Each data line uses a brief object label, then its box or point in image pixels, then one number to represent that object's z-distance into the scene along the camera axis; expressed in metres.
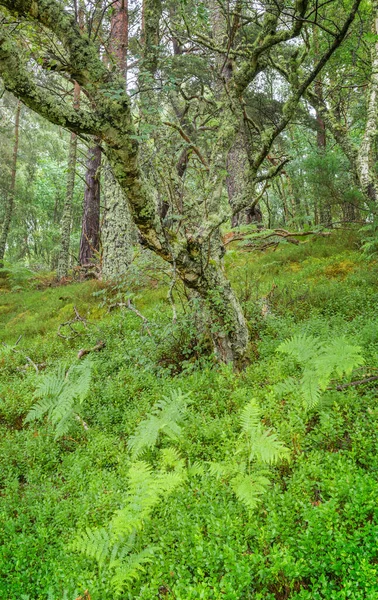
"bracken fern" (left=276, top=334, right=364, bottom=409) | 2.92
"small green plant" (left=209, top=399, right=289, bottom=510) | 2.55
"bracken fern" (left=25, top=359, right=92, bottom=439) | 3.82
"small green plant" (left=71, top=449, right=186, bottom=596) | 2.26
